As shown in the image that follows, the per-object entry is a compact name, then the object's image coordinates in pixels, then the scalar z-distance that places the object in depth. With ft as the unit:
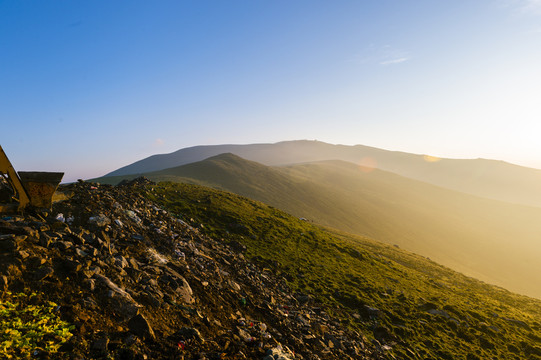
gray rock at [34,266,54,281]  23.03
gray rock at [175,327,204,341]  25.65
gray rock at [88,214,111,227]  39.01
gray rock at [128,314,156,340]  23.26
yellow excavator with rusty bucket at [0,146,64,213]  31.37
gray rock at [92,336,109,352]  19.66
